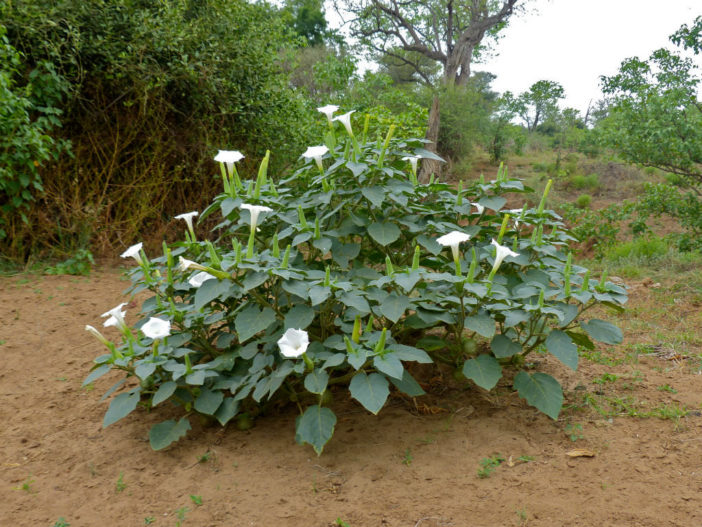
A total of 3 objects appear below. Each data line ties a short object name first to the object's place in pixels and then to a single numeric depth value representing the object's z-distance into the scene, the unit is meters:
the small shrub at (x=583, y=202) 8.62
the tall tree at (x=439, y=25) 14.86
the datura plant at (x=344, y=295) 1.62
